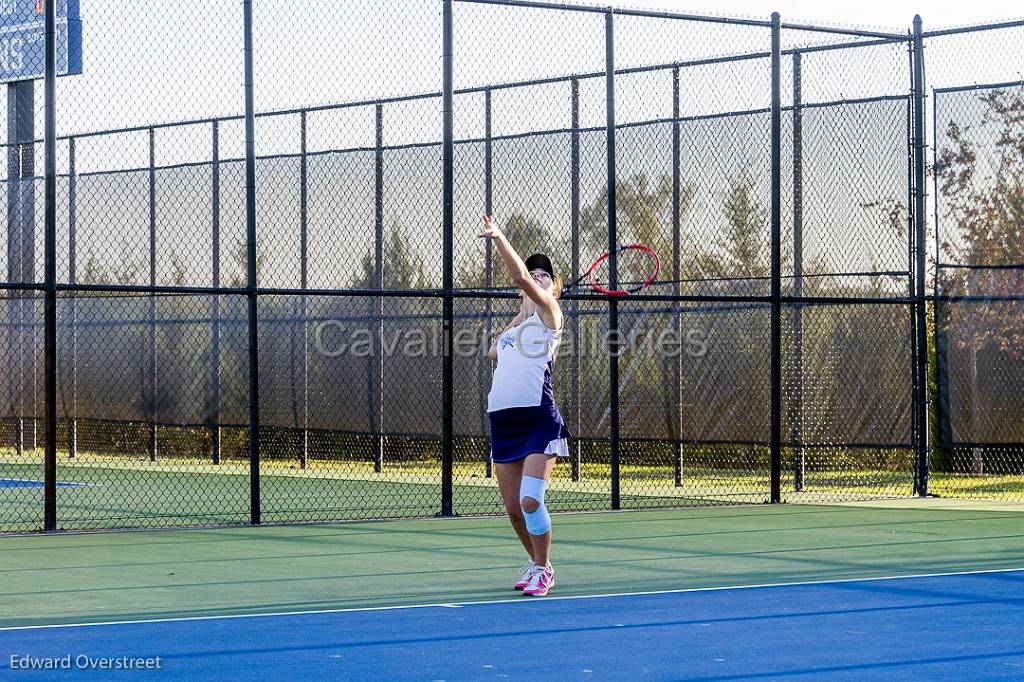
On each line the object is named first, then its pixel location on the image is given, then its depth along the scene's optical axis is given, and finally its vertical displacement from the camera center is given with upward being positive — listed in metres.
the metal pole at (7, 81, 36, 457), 20.34 +1.22
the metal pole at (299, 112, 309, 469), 18.44 +1.27
